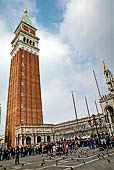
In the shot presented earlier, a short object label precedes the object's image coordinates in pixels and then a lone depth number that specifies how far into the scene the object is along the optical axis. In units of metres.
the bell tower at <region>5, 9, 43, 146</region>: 44.81
